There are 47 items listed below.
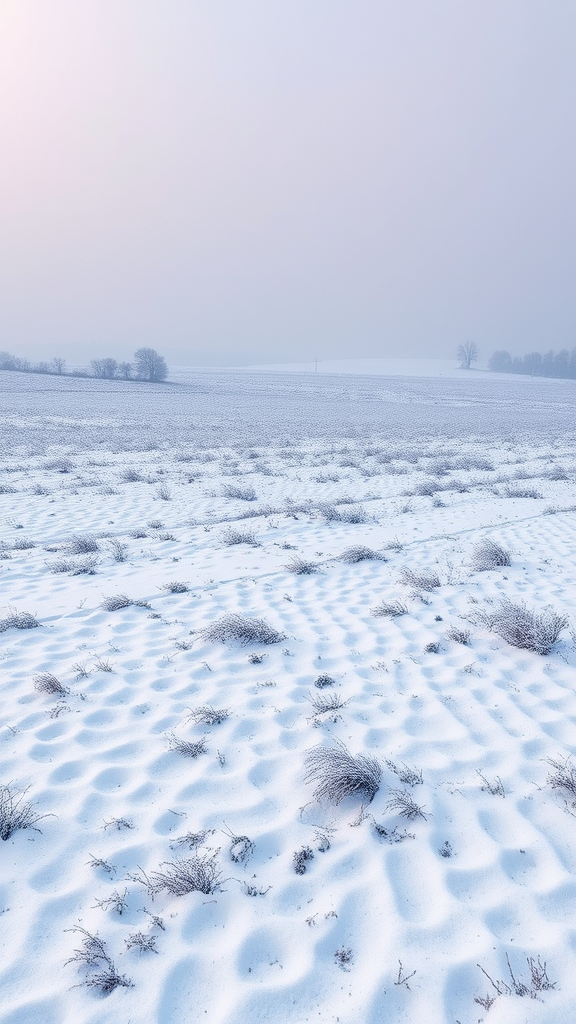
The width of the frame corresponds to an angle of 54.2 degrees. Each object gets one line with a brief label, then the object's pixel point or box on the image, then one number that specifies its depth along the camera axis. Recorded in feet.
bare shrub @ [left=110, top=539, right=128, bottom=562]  30.71
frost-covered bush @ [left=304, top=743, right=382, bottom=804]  12.50
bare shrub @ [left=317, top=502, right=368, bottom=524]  39.96
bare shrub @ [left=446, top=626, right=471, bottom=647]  19.89
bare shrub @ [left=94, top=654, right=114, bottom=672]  18.24
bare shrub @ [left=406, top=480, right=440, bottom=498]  50.10
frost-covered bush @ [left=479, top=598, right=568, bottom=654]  18.92
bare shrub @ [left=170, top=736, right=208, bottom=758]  14.15
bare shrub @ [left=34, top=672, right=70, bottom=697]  16.88
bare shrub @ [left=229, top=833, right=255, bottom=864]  11.02
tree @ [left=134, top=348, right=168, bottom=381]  288.92
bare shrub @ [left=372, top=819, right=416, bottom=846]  11.38
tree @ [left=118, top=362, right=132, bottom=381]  303.19
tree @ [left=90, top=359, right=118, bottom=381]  301.02
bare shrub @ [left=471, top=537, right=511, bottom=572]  28.68
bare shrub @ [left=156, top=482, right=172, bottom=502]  46.66
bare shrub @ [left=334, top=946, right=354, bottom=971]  8.96
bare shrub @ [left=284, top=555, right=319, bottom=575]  28.55
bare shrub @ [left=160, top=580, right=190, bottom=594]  25.70
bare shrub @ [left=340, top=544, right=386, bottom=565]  30.30
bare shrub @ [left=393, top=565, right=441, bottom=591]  25.57
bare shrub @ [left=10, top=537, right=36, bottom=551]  32.58
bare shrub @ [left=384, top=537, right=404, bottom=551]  32.63
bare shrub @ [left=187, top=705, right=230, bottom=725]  15.47
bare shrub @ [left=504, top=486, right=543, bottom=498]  49.96
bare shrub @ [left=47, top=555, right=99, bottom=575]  28.50
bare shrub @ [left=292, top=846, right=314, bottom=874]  10.74
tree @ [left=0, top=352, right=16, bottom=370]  315.82
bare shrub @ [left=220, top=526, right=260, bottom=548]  33.83
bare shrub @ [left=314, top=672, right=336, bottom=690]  17.28
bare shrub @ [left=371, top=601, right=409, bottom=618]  22.61
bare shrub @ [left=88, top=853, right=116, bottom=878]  10.75
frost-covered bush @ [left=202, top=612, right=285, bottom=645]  20.30
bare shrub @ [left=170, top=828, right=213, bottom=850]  11.34
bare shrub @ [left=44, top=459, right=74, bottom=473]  59.16
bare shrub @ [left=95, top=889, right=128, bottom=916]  9.91
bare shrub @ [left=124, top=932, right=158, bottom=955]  9.21
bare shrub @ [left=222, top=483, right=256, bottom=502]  47.70
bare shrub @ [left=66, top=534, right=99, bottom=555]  31.89
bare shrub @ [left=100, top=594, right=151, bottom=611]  23.59
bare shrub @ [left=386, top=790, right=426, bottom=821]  11.94
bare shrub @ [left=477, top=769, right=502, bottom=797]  12.64
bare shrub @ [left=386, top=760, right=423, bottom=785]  12.92
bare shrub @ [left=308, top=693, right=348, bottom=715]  15.96
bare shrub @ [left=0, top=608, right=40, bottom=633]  21.52
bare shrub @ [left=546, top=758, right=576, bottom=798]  12.55
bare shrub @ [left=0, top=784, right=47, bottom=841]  11.63
